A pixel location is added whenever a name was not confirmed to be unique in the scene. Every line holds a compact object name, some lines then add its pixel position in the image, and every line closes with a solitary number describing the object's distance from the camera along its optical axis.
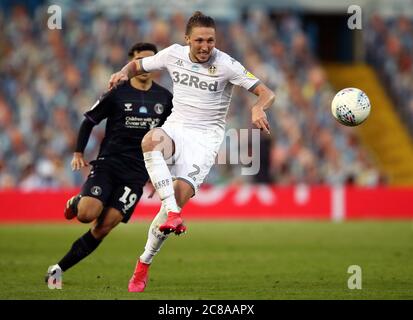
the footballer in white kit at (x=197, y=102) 10.56
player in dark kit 11.38
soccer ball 11.01
